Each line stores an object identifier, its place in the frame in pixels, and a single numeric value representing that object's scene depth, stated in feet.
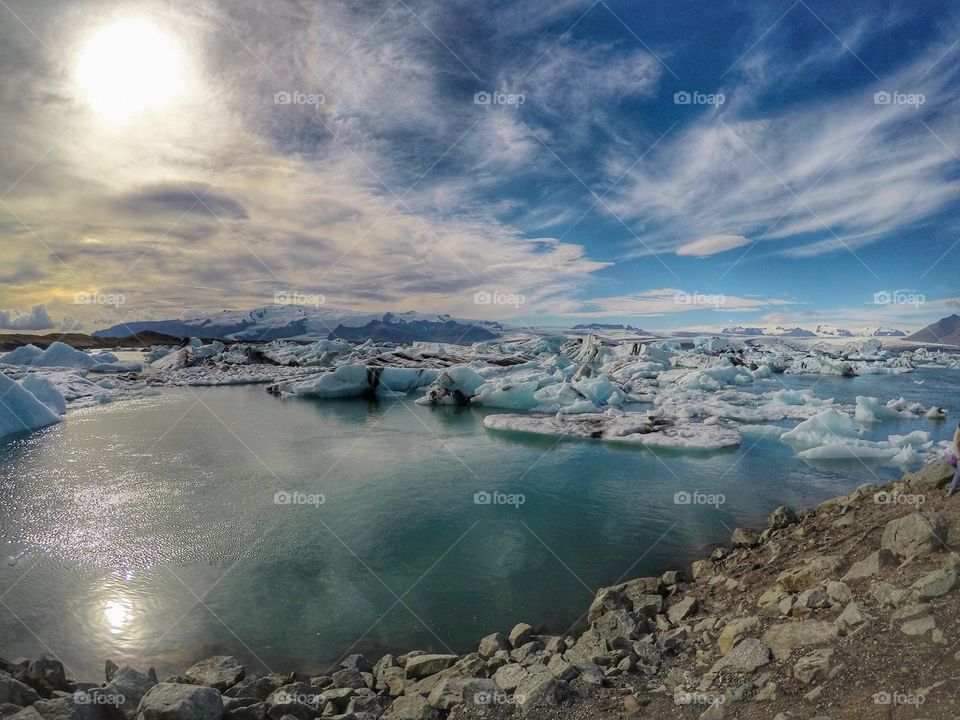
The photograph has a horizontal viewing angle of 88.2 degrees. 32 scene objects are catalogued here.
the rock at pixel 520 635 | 16.94
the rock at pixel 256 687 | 14.51
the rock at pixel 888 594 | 12.27
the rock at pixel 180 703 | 12.57
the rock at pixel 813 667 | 10.88
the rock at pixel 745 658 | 12.03
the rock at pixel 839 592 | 13.38
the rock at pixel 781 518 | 24.55
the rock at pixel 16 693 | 13.02
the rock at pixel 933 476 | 18.10
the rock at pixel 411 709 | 12.78
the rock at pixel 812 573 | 15.20
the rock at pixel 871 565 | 13.98
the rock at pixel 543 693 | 12.23
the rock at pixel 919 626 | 11.11
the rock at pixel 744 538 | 23.35
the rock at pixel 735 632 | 13.52
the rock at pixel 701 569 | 21.06
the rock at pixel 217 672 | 15.39
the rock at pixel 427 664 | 15.53
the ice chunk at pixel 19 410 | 53.52
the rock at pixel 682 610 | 16.95
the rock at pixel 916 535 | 13.83
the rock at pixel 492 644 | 16.57
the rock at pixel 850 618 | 12.01
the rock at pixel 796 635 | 12.06
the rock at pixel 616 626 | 15.98
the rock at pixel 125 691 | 13.57
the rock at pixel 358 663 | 16.28
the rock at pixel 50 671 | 14.85
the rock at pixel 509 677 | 13.69
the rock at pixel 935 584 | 11.97
